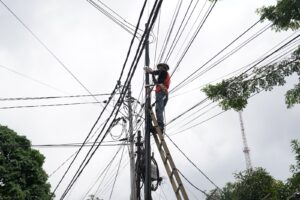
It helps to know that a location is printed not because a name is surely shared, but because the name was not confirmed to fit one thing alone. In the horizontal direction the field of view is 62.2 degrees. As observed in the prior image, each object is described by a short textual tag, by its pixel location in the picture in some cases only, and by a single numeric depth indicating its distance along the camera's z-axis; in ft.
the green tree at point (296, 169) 23.55
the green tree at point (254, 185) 61.90
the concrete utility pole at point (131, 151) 29.39
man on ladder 18.24
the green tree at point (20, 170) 40.58
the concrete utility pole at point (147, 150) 16.63
